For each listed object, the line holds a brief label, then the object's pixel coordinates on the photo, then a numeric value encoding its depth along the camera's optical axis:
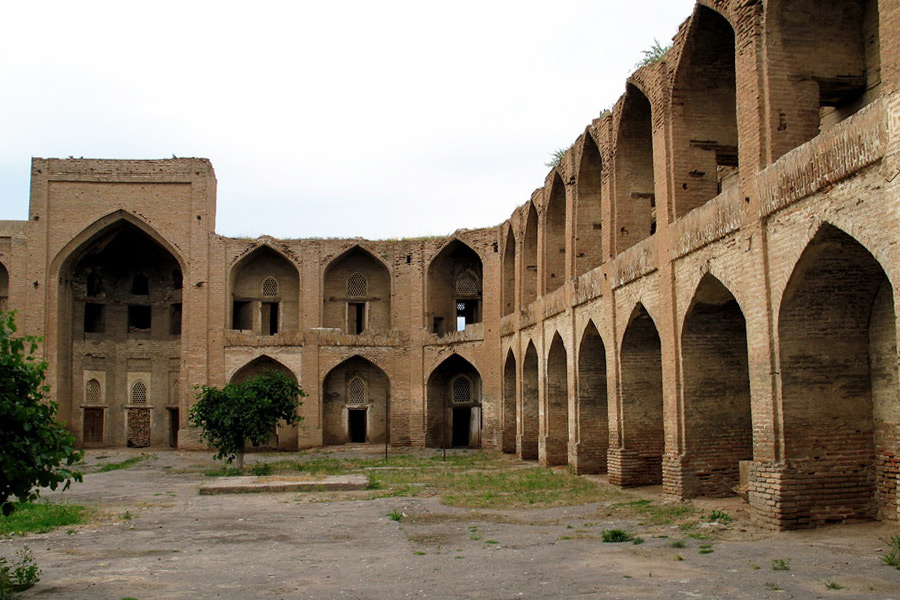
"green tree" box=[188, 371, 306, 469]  20.64
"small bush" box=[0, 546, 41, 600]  6.99
